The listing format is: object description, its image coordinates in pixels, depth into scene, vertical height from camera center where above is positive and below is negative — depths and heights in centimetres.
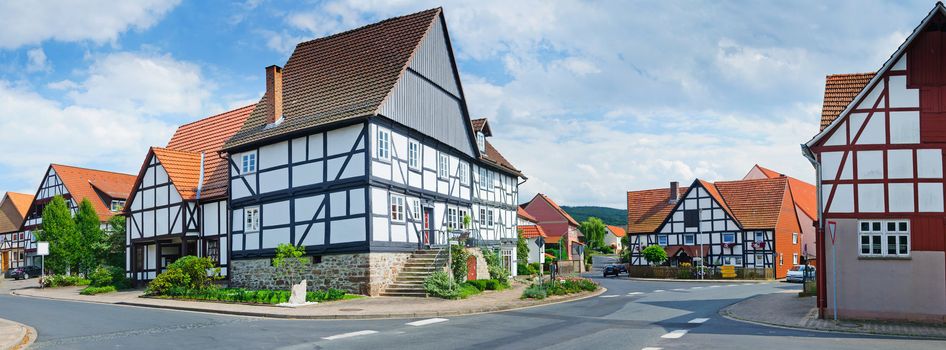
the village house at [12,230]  6431 -93
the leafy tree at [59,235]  4509 -98
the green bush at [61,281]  4175 -350
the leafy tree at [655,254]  5594 -308
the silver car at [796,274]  4644 -396
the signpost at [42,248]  3873 -152
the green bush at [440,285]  2720 -258
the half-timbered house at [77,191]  5706 +220
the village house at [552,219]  8562 -58
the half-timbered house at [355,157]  2833 +246
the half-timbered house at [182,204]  3569 +70
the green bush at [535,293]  2669 -286
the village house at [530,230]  6512 -139
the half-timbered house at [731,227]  5503 -112
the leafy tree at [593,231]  12900 -307
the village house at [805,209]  6494 +23
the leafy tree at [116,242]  4325 -138
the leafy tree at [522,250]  5247 -252
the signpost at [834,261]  2003 -136
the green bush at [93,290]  3418 -332
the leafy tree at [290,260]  2747 -168
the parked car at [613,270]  5806 -441
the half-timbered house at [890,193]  2011 +50
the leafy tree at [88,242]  4562 -144
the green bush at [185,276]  3005 -236
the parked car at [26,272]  5488 -392
